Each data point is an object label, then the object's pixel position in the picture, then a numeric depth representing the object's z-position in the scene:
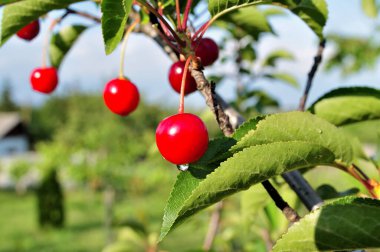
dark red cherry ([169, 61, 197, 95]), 0.32
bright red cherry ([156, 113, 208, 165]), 0.27
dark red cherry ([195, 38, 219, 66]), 0.35
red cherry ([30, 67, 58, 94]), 0.43
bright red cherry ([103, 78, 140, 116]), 0.36
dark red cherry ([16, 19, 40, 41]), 0.39
